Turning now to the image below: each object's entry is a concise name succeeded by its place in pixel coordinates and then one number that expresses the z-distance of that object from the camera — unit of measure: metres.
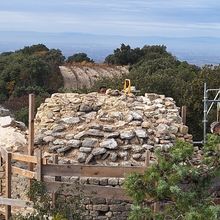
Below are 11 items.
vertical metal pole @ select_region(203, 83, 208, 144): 12.17
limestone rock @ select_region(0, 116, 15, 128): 12.07
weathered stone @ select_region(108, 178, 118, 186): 9.47
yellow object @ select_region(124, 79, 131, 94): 12.61
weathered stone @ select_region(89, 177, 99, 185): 9.50
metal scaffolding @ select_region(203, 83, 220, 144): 12.17
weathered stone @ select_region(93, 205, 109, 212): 9.44
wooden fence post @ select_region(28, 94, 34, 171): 10.11
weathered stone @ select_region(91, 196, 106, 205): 9.38
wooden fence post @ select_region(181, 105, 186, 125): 12.63
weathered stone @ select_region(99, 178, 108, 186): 9.48
